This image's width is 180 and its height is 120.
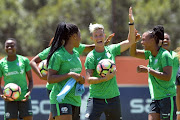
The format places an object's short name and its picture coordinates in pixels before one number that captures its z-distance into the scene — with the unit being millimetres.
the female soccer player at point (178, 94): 15103
